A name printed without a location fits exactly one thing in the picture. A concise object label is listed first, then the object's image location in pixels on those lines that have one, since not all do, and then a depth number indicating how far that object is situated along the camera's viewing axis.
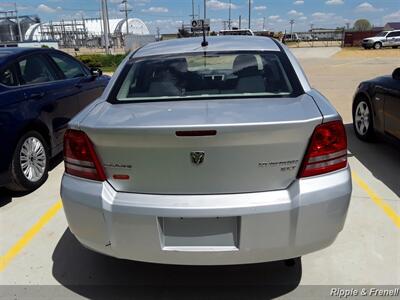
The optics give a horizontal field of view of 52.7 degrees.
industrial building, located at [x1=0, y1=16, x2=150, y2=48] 92.00
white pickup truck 41.34
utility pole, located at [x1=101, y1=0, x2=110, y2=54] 31.12
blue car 4.21
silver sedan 2.23
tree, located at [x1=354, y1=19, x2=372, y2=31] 138.00
